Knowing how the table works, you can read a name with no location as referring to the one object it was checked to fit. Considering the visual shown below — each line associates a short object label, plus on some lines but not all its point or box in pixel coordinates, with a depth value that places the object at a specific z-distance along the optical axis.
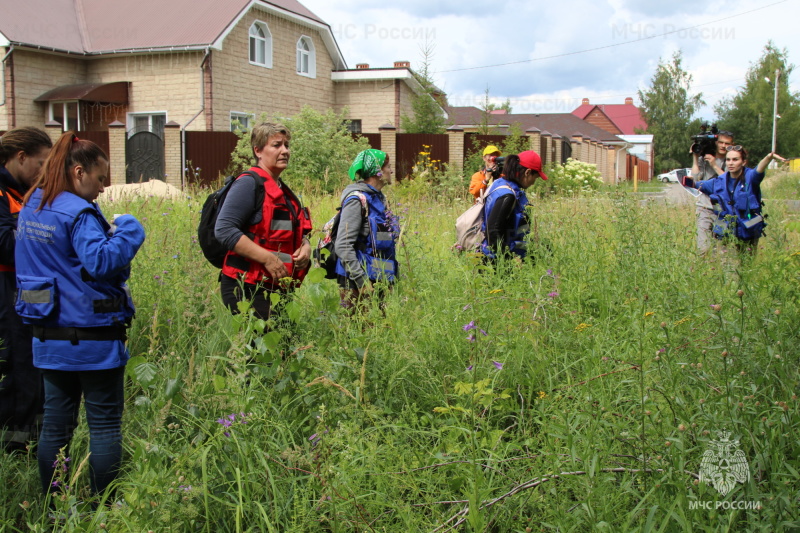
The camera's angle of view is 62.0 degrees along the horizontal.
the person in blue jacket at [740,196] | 5.67
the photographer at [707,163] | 6.07
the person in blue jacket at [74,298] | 2.84
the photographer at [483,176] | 8.67
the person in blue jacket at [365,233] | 4.46
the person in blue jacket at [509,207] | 5.01
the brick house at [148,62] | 21.80
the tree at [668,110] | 67.94
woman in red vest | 3.71
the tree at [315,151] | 13.30
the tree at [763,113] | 63.50
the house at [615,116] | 79.12
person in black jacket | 3.45
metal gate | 17.86
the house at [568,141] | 21.80
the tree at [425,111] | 21.92
